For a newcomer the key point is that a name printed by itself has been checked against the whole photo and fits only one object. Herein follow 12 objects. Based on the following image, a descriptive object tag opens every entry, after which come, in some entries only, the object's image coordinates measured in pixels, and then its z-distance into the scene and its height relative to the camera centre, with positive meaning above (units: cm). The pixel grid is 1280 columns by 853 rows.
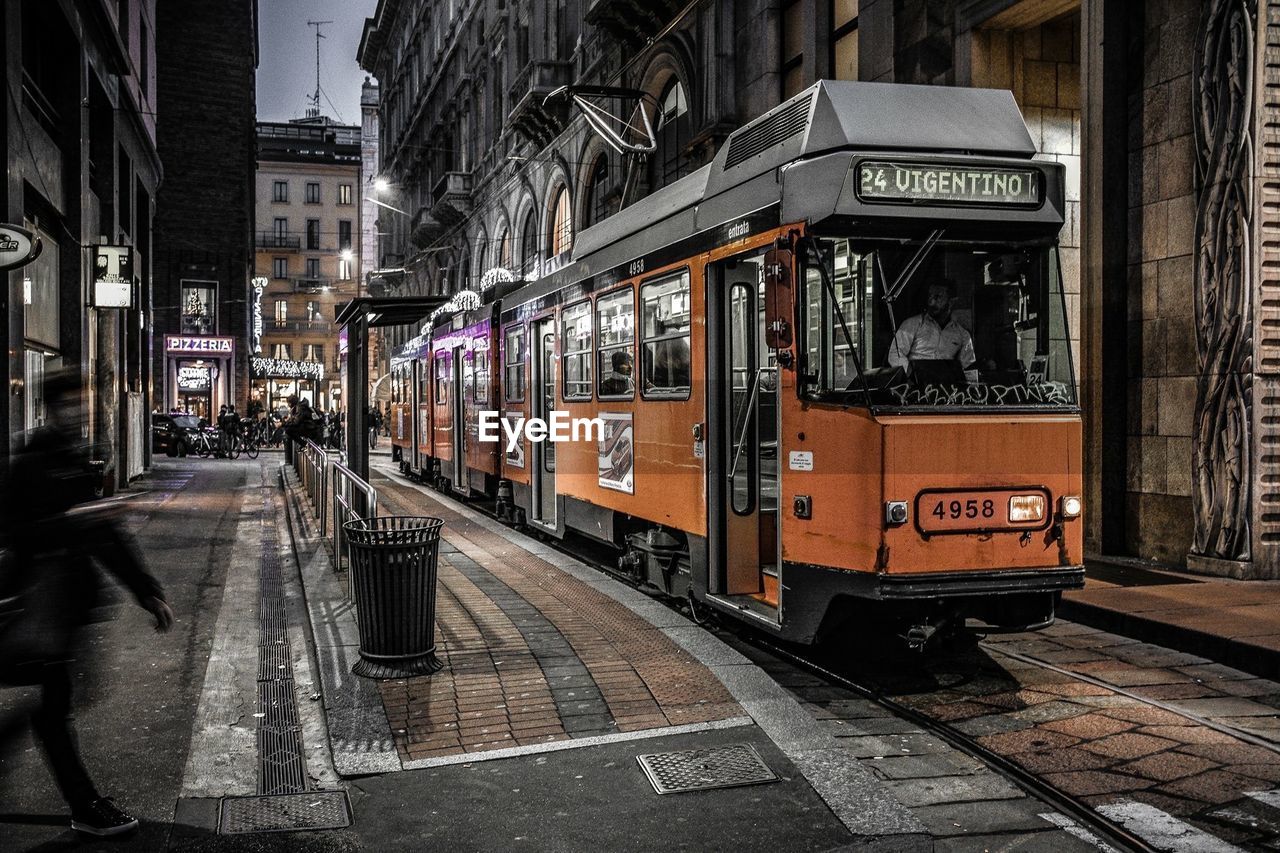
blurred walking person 437 -69
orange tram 644 +28
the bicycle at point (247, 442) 3736 -88
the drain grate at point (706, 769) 502 -164
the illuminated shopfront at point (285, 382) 6289 +236
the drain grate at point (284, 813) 463 -169
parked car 3584 -57
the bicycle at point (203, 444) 3634 -89
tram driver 649 +45
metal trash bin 664 -111
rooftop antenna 9905 +2858
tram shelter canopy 1349 +76
